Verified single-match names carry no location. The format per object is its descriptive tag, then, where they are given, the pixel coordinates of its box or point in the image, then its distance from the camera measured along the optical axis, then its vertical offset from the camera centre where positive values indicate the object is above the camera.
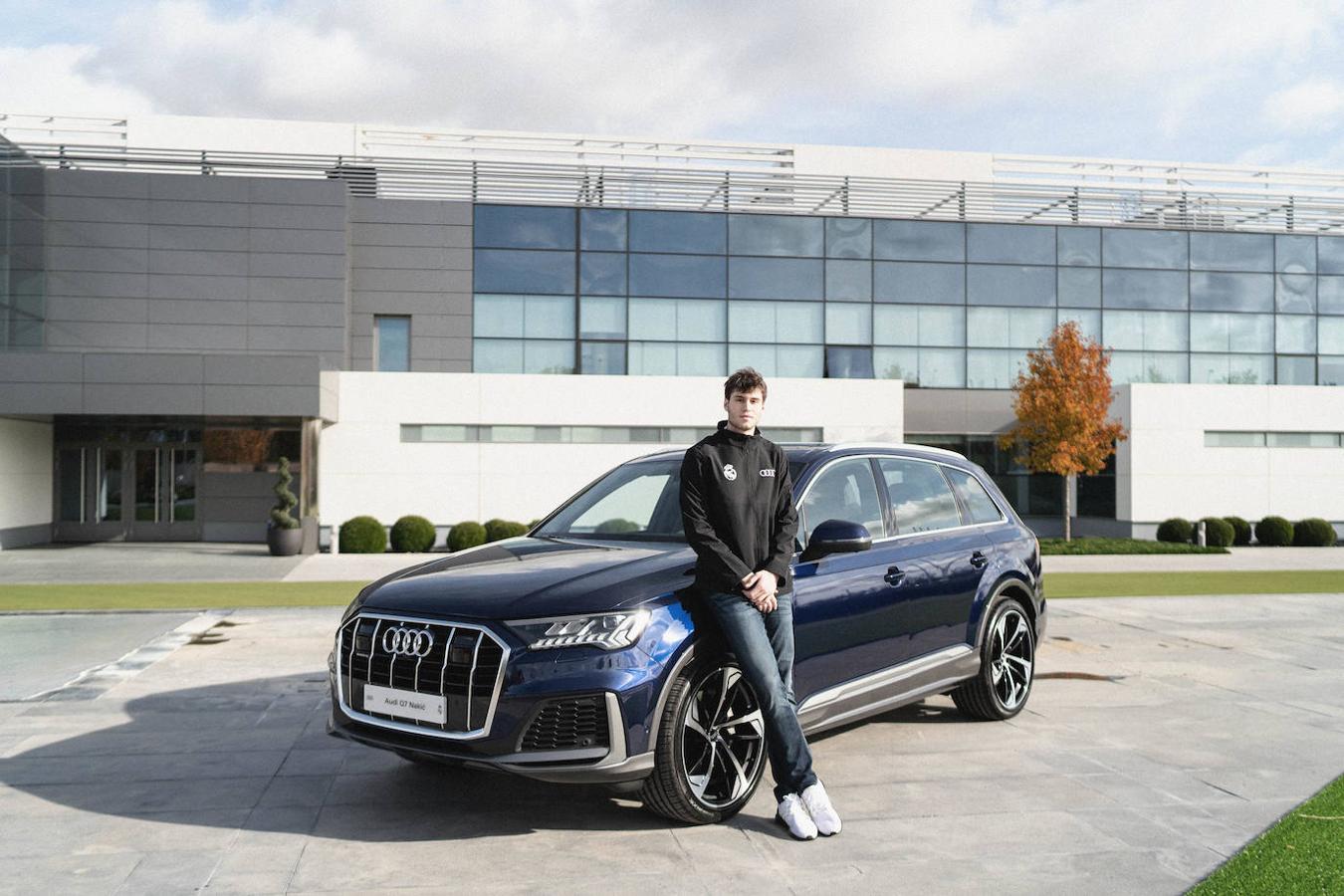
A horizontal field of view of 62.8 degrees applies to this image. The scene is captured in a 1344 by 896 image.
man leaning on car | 4.85 -0.51
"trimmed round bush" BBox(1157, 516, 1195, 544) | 30.23 -2.19
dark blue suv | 4.66 -0.91
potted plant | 24.00 -1.91
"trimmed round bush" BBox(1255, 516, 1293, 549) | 30.67 -2.23
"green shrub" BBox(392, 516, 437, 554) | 26.08 -2.15
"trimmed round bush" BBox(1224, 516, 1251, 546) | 30.88 -2.23
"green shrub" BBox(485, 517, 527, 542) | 25.80 -1.97
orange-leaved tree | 28.66 +1.05
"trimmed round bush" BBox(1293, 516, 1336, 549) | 30.73 -2.27
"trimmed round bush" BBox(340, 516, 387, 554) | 25.75 -2.16
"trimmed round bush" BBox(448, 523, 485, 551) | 26.02 -2.14
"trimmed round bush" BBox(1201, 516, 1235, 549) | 29.80 -2.20
